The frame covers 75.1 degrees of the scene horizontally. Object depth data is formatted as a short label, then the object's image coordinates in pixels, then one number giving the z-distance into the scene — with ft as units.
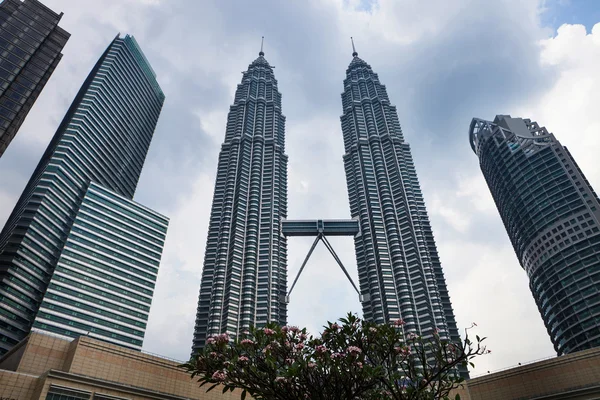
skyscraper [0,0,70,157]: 302.86
